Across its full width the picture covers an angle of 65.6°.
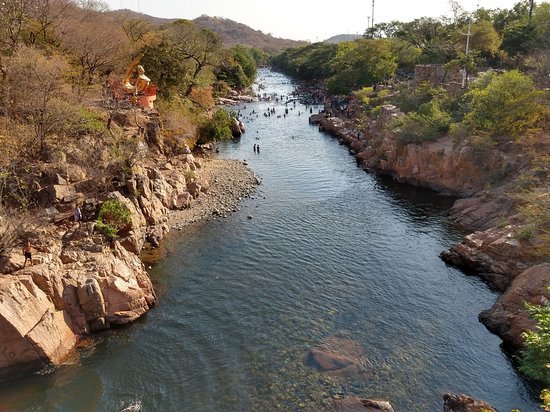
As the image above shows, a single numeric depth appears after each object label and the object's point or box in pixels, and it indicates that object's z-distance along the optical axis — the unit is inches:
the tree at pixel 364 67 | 2741.1
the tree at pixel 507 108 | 1278.3
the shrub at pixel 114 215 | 941.4
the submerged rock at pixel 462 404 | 571.5
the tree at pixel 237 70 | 3088.6
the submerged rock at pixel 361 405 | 597.9
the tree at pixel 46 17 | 1405.3
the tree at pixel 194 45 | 2228.1
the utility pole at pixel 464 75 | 1819.9
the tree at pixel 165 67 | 1612.9
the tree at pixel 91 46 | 1411.2
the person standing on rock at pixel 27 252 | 745.0
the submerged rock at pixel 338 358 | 679.1
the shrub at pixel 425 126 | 1562.5
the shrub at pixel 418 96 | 1824.6
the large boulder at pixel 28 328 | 646.5
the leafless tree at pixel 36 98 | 987.9
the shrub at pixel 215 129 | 1739.7
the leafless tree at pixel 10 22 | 1187.9
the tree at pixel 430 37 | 2534.4
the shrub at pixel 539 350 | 598.2
